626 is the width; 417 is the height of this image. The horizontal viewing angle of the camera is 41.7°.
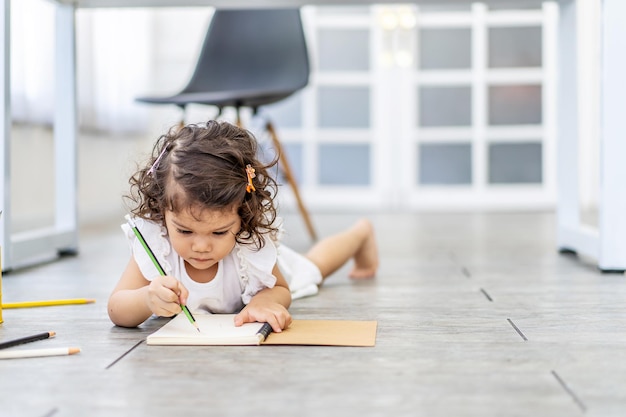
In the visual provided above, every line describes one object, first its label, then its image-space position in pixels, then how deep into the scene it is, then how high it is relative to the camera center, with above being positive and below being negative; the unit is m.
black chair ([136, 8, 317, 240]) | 2.96 +0.53
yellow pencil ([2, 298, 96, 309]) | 1.45 -0.18
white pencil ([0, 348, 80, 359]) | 1.04 -0.20
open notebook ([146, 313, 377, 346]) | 1.11 -0.19
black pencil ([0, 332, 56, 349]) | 1.08 -0.19
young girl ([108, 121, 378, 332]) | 1.18 -0.05
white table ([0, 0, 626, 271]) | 1.84 +0.15
